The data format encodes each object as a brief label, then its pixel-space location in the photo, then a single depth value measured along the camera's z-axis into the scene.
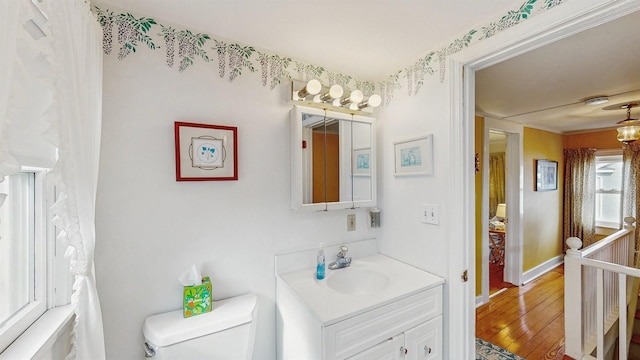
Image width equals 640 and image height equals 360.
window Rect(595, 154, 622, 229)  4.04
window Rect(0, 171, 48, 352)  0.88
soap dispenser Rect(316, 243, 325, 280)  1.53
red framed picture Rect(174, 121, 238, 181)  1.32
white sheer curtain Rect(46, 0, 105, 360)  0.76
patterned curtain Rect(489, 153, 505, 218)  5.30
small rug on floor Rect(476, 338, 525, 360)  2.02
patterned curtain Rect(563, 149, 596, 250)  4.04
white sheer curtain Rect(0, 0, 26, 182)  0.52
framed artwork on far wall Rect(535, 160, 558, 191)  3.66
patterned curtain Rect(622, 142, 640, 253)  3.58
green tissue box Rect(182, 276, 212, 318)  1.25
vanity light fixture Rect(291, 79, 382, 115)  1.59
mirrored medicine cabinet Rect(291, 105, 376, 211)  1.60
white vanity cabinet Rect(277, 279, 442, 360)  1.11
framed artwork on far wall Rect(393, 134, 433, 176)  1.54
